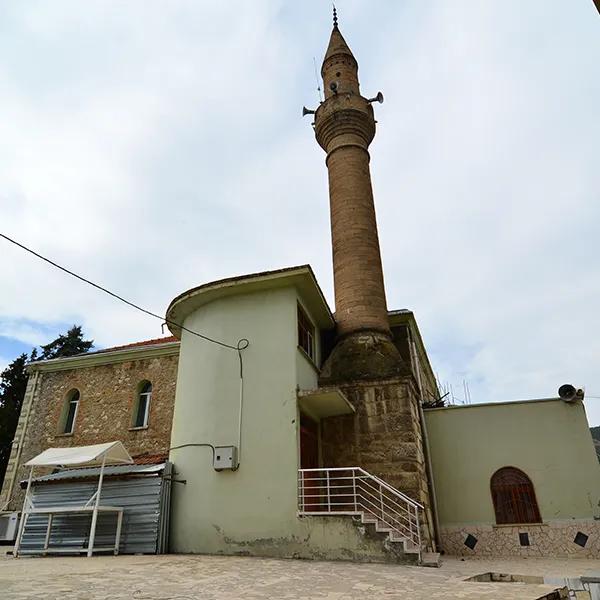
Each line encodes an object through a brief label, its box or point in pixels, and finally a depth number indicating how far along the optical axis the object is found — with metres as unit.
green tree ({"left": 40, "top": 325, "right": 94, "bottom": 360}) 28.50
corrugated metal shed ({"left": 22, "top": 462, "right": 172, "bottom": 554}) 8.56
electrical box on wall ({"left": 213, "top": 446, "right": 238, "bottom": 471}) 8.65
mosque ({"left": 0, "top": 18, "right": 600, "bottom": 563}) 8.32
